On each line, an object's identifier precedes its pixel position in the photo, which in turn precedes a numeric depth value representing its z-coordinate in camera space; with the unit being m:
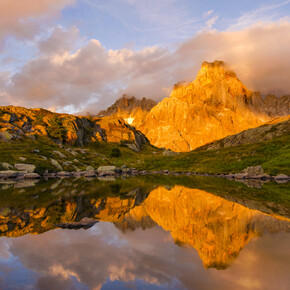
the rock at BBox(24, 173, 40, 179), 69.72
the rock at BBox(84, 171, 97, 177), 80.78
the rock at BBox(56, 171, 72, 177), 82.25
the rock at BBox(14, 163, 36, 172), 75.12
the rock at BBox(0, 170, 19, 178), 67.76
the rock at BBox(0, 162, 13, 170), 72.73
